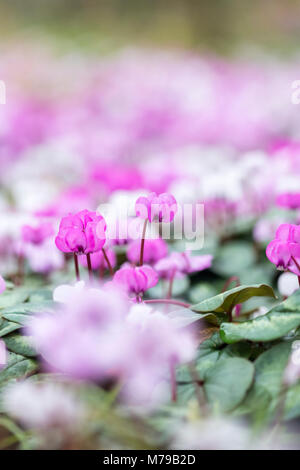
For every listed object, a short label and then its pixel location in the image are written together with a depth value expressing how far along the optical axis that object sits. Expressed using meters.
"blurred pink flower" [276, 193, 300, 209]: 0.47
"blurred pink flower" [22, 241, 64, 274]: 0.56
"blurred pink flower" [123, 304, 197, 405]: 0.31
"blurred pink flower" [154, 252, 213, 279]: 0.44
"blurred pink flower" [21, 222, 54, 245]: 0.50
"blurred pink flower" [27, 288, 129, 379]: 0.31
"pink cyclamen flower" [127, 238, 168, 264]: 0.46
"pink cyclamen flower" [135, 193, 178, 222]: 0.40
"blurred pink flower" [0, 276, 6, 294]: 0.40
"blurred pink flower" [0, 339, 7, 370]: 0.39
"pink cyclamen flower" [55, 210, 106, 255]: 0.39
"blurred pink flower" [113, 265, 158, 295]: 0.39
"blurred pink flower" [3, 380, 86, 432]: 0.31
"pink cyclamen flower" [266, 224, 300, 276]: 0.39
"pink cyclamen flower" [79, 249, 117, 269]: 0.46
